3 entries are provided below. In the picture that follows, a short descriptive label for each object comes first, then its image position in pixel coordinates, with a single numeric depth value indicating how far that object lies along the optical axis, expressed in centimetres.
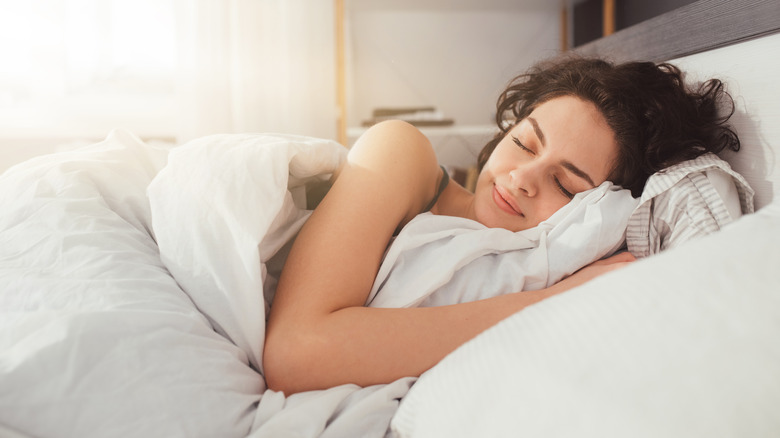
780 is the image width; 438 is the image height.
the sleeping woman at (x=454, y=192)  53
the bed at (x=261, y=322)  29
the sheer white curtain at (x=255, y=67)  200
